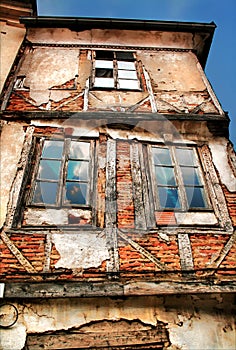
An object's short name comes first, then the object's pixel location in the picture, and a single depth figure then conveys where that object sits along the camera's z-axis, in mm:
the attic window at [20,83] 7097
